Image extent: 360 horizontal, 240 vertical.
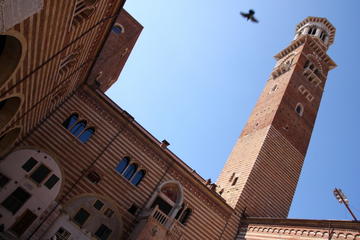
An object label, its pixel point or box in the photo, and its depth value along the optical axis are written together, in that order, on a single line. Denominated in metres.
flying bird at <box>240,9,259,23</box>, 6.72
